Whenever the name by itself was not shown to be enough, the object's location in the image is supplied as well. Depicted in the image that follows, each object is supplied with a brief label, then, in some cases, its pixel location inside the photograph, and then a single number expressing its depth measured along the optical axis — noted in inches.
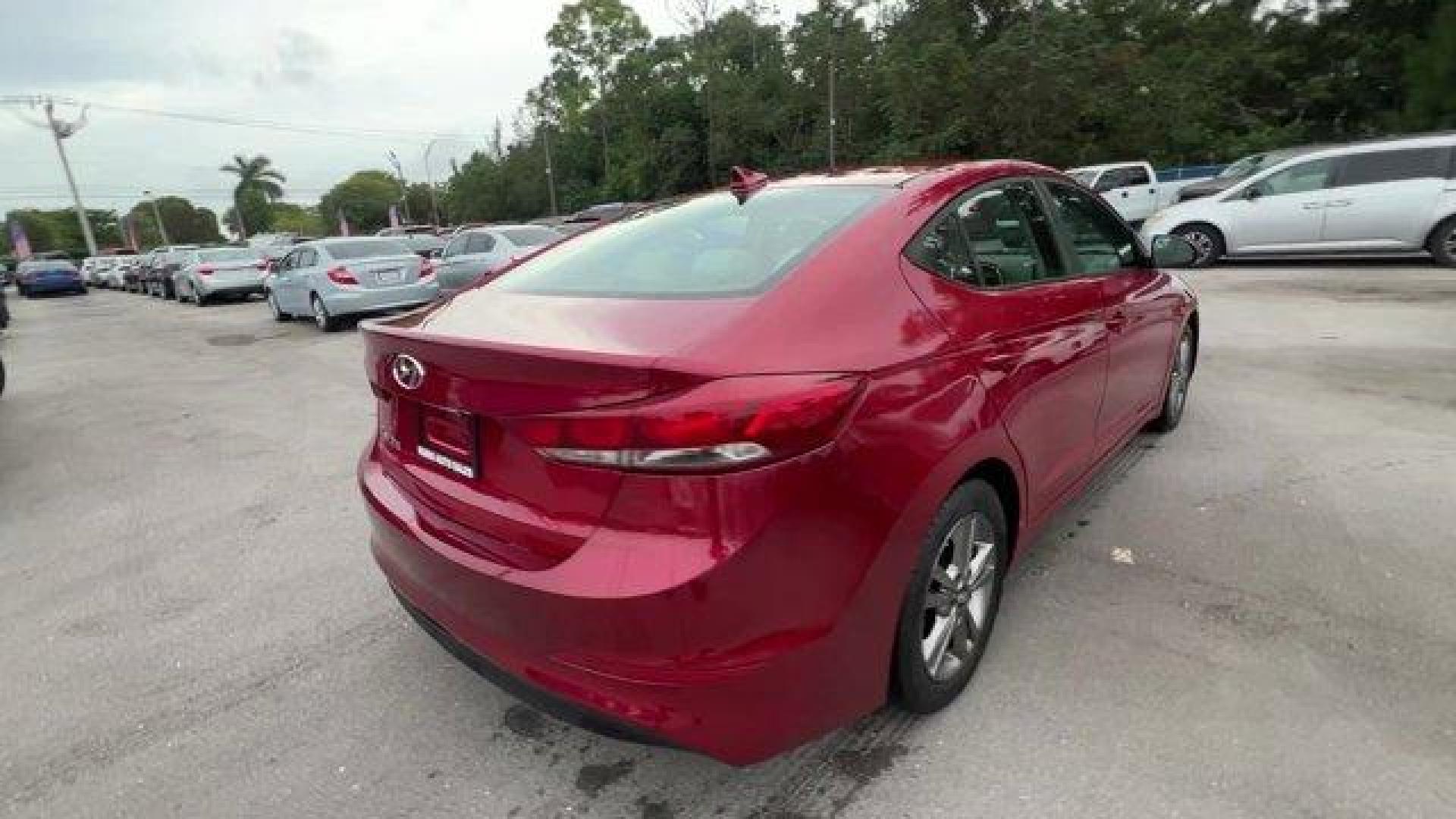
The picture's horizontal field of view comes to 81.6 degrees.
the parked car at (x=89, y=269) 1462.8
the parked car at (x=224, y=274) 795.4
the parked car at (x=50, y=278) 1173.7
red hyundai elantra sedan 71.4
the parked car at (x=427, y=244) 913.6
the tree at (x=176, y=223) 4020.7
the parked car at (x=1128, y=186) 779.4
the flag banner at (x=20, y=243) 1998.0
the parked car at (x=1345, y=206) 426.0
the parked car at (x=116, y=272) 1229.7
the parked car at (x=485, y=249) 548.1
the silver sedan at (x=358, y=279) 492.1
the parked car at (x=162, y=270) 943.0
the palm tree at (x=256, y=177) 3319.4
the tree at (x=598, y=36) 2306.8
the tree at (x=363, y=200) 3814.0
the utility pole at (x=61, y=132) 1968.5
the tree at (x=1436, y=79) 962.1
